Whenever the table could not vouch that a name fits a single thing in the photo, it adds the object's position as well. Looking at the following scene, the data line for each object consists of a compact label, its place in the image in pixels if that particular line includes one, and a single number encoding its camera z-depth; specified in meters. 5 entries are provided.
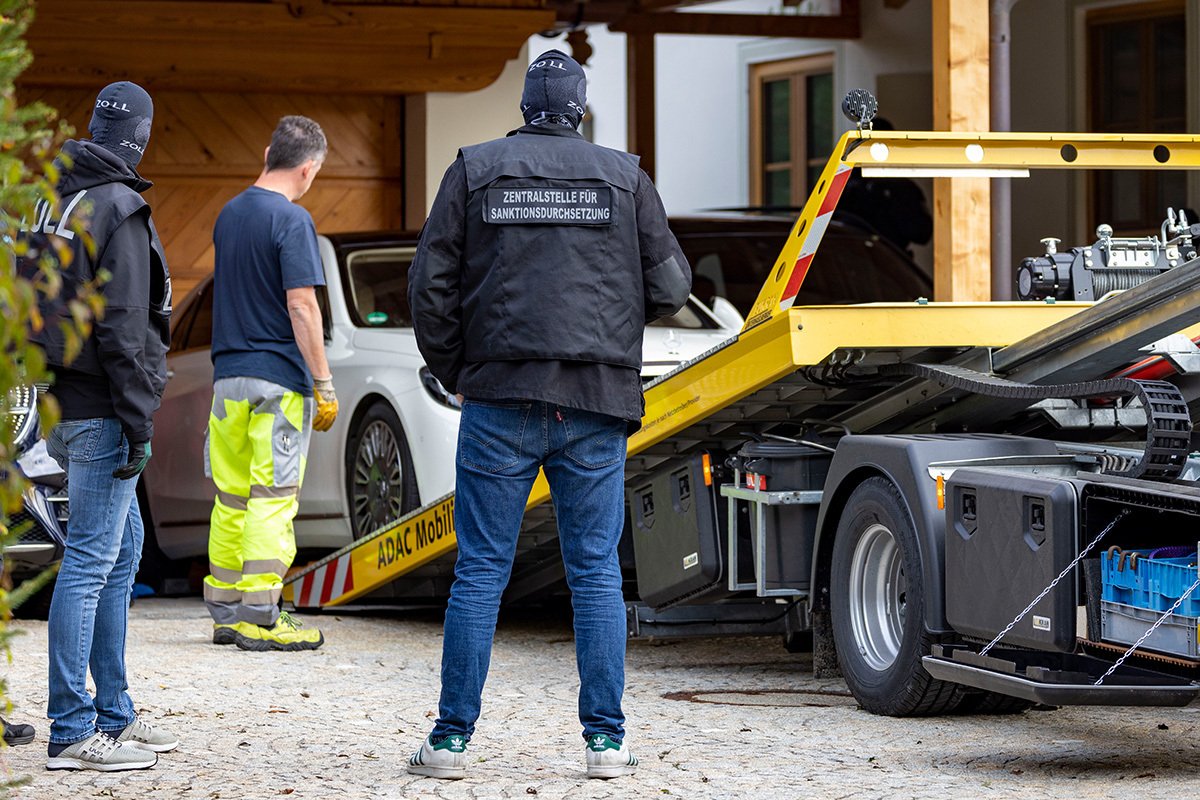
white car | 14.84
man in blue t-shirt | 13.32
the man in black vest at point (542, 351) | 8.63
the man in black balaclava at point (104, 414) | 8.74
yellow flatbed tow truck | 9.03
